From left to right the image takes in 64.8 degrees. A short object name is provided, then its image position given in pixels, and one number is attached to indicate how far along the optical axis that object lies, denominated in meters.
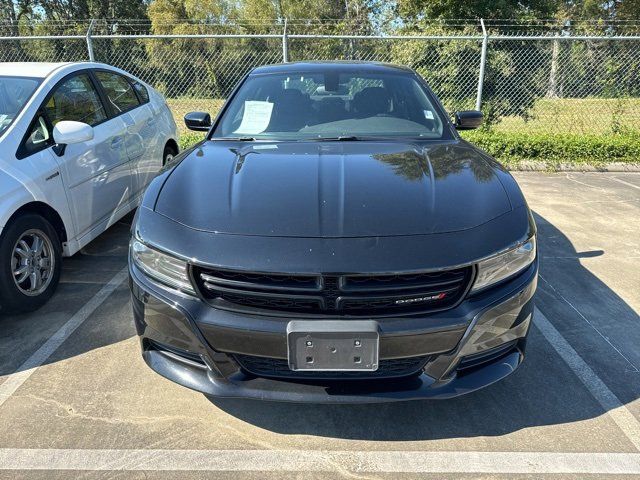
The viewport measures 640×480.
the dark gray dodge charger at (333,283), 1.93
